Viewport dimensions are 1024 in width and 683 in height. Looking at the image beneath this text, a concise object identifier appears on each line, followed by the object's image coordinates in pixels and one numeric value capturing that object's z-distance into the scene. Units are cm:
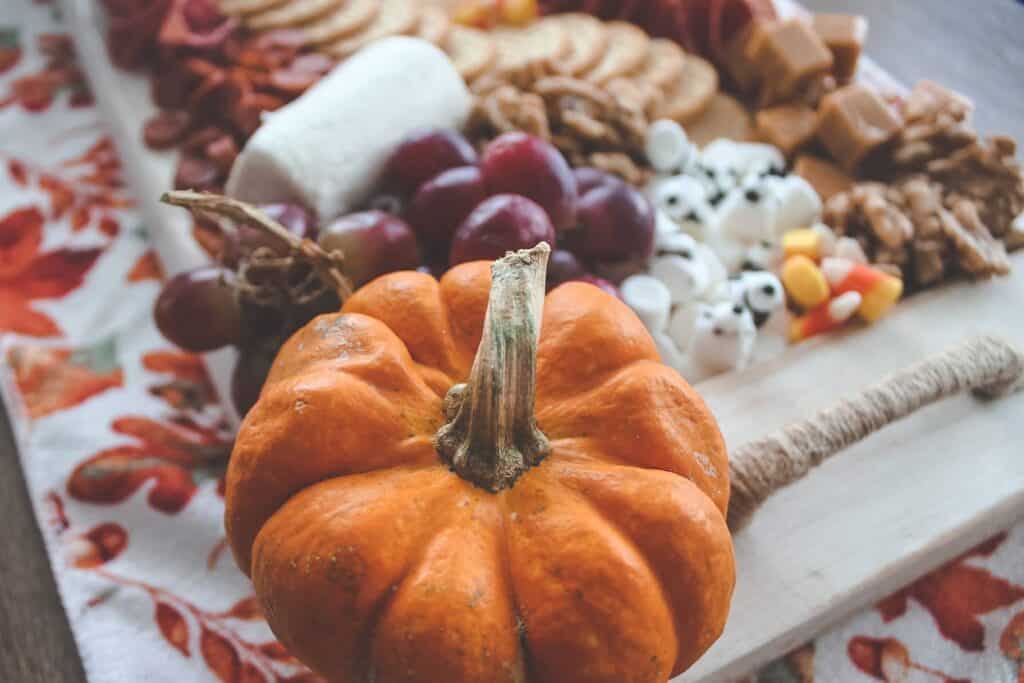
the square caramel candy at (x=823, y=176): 39
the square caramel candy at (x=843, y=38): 41
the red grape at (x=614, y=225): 34
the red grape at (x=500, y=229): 31
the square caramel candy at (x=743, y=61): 42
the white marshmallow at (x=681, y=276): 35
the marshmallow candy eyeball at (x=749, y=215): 37
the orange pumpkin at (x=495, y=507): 26
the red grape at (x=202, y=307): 33
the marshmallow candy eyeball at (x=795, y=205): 37
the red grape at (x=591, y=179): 35
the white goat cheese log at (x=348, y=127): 35
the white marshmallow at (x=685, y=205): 37
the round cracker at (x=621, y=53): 41
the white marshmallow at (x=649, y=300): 34
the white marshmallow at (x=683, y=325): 35
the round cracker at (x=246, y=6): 42
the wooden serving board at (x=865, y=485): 31
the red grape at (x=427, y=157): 35
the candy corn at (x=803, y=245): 36
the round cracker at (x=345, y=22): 41
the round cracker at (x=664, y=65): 41
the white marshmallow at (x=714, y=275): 36
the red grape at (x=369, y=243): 32
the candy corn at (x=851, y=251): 36
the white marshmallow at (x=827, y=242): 37
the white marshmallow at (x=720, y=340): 34
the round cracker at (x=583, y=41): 41
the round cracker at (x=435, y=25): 41
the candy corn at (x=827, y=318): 35
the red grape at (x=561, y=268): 33
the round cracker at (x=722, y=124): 41
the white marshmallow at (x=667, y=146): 38
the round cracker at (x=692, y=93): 41
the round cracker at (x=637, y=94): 39
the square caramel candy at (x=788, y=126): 40
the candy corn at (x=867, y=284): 35
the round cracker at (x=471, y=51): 41
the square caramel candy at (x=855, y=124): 39
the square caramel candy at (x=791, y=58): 40
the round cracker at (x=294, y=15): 42
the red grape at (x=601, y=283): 33
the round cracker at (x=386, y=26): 41
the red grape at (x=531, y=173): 33
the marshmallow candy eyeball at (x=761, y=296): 35
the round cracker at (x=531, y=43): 41
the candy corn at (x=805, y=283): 35
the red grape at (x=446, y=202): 34
